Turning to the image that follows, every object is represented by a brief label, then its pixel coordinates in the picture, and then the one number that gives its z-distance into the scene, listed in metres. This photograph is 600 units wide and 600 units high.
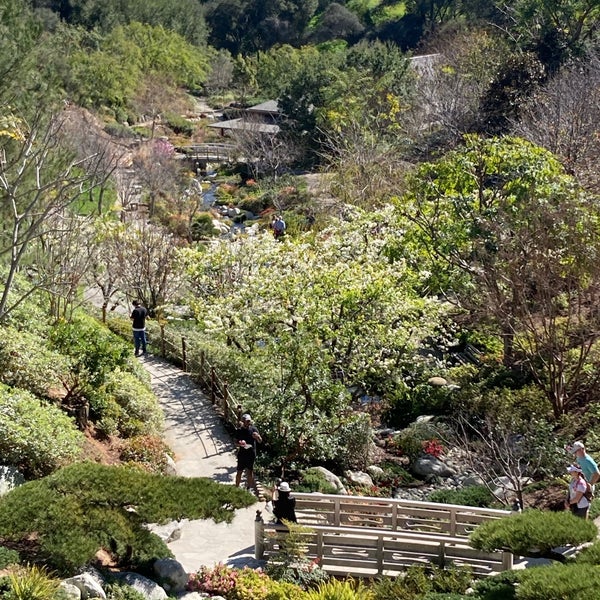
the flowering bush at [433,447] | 18.03
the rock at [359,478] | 16.78
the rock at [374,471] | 17.38
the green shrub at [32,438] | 13.41
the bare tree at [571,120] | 27.36
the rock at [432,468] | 17.62
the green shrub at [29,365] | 15.81
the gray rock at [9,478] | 12.84
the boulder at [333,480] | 15.95
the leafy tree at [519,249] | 18.42
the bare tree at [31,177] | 13.83
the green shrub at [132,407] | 17.14
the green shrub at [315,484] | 15.52
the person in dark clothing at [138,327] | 21.91
